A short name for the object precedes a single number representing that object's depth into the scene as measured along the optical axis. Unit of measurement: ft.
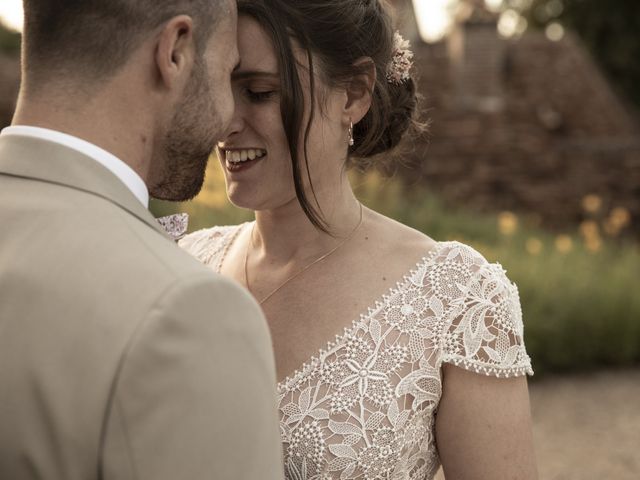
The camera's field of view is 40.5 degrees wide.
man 4.35
